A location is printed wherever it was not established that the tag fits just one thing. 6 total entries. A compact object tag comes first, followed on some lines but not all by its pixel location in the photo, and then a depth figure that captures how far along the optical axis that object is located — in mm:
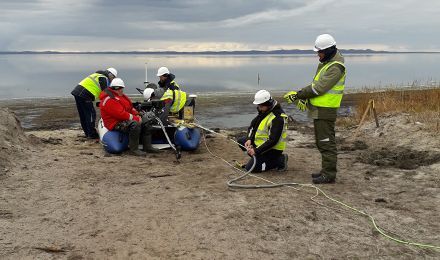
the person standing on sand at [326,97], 6613
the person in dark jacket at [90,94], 10383
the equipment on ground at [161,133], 8961
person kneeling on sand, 7117
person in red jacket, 8773
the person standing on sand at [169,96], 9334
